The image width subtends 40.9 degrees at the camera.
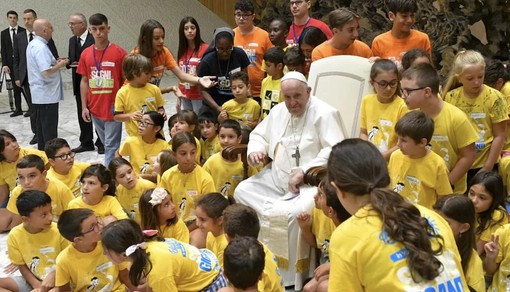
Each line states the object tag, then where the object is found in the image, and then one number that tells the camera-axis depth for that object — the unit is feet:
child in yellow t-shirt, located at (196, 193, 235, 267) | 12.03
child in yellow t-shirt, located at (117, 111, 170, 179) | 16.85
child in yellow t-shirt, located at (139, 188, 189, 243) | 12.71
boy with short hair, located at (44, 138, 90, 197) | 15.57
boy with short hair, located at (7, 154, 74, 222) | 14.32
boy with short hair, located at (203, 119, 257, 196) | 15.79
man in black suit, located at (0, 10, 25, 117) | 28.89
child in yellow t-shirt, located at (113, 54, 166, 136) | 17.98
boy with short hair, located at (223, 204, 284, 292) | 10.38
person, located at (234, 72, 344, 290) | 13.47
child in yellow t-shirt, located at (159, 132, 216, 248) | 14.71
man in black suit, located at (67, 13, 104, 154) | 23.55
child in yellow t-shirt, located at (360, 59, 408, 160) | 13.84
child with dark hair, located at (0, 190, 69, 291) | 12.77
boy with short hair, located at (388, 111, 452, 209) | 11.84
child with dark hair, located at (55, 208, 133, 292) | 11.75
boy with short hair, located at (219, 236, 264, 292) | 9.27
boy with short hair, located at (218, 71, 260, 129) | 17.98
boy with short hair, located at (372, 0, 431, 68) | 16.33
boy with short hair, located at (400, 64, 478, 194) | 12.79
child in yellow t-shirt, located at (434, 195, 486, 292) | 10.80
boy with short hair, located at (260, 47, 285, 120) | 17.69
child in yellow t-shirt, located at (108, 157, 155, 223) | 15.01
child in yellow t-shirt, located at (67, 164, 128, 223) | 13.73
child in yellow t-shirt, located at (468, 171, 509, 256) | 12.28
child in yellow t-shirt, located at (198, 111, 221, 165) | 17.71
